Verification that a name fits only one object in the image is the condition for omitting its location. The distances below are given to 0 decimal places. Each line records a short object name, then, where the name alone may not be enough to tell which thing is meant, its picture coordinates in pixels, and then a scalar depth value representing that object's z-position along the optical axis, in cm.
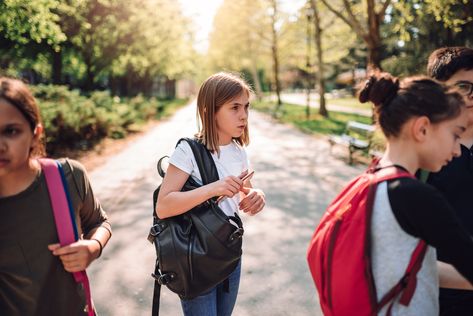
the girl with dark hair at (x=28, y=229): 138
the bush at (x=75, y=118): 1110
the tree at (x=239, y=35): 3070
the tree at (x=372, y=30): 1201
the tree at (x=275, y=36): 2778
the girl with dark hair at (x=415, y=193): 123
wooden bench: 1018
